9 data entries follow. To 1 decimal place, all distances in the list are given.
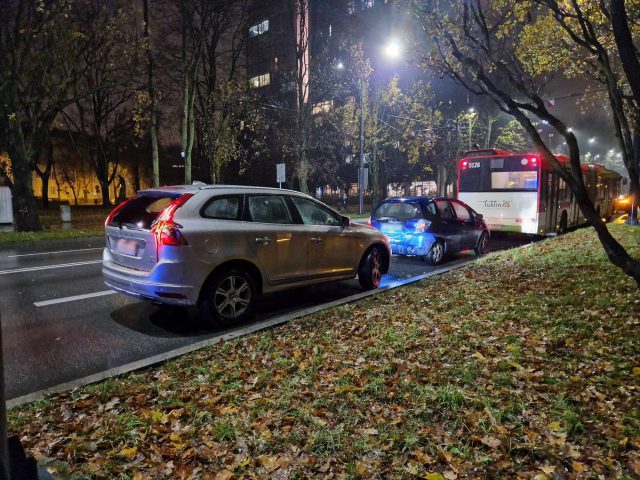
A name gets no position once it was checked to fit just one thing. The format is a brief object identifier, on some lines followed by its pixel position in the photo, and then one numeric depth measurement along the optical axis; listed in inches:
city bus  582.2
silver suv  210.8
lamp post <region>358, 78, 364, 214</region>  978.0
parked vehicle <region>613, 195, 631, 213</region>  1137.4
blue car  410.6
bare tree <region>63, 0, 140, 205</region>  671.1
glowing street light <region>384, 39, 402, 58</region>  649.5
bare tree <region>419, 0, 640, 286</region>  181.5
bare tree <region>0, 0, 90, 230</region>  583.5
